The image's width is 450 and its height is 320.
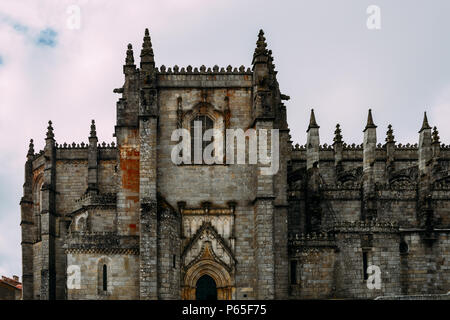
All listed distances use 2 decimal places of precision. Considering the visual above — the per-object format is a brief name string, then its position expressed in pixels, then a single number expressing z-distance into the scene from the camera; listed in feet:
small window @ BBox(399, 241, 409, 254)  134.00
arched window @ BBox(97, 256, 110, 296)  117.29
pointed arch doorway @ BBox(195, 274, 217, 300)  118.21
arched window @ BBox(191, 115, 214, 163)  121.90
